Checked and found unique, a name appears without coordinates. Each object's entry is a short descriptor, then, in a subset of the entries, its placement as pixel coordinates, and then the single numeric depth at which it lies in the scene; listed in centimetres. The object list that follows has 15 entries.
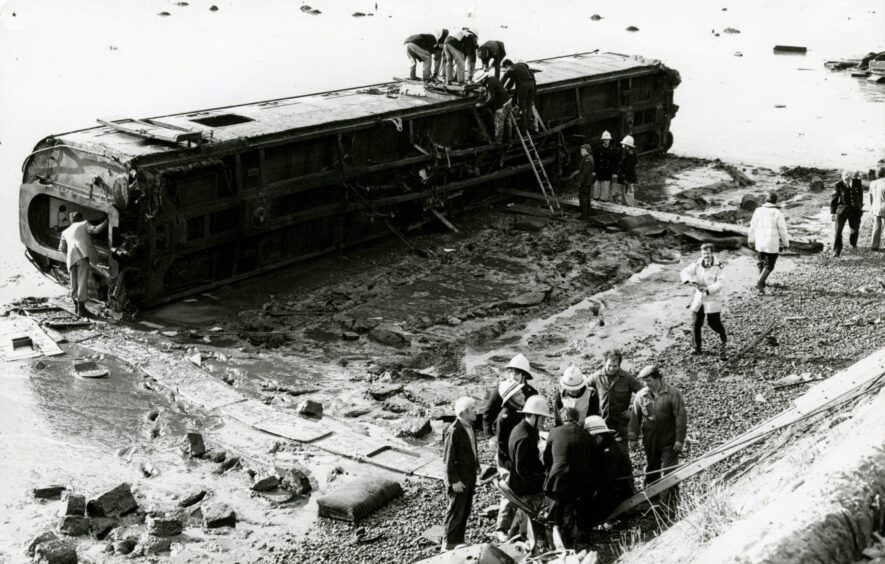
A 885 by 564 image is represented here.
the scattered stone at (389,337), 1334
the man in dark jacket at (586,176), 1839
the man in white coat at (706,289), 1221
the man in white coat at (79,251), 1313
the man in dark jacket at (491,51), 1880
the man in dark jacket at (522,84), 1911
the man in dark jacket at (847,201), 1647
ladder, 1955
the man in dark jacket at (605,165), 2017
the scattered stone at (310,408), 1108
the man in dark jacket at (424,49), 1938
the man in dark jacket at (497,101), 1897
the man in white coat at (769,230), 1434
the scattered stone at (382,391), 1165
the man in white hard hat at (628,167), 1984
